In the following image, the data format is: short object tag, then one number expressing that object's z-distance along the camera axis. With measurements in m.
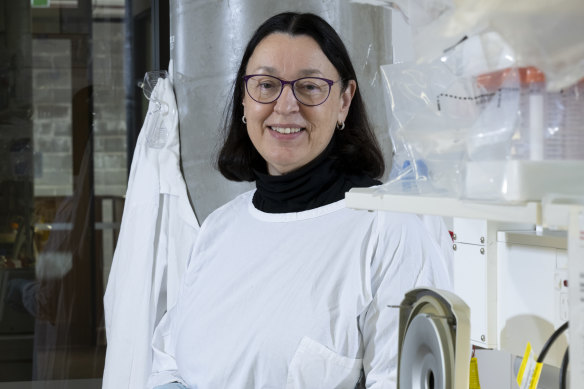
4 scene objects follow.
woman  1.43
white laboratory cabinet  0.57
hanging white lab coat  2.35
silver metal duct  2.22
